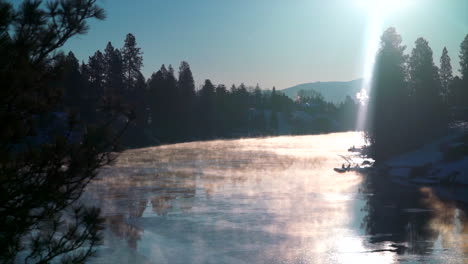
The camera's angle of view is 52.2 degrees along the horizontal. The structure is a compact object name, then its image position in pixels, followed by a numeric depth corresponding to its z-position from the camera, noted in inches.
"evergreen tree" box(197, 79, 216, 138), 4515.3
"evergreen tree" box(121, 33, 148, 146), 3831.2
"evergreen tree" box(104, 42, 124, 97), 3735.2
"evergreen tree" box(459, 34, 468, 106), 3159.5
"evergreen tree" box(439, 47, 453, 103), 3991.1
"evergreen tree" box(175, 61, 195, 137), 4128.9
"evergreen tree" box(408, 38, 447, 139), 1898.4
